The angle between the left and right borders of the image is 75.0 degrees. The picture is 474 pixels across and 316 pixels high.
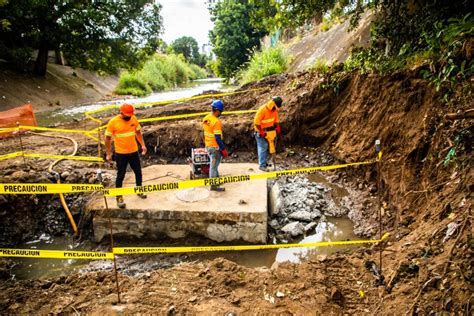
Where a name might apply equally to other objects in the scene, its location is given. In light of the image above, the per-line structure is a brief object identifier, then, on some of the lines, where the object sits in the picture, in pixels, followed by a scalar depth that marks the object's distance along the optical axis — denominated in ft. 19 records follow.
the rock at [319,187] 24.01
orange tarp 31.99
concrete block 18.02
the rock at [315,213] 20.46
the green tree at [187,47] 292.61
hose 19.57
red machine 22.34
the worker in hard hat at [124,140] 17.88
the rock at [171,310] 11.15
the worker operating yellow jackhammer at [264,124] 24.02
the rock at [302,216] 20.21
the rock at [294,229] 18.94
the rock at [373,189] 21.40
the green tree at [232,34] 72.38
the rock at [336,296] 11.54
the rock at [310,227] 19.26
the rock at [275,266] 13.64
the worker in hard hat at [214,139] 19.77
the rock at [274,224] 19.89
